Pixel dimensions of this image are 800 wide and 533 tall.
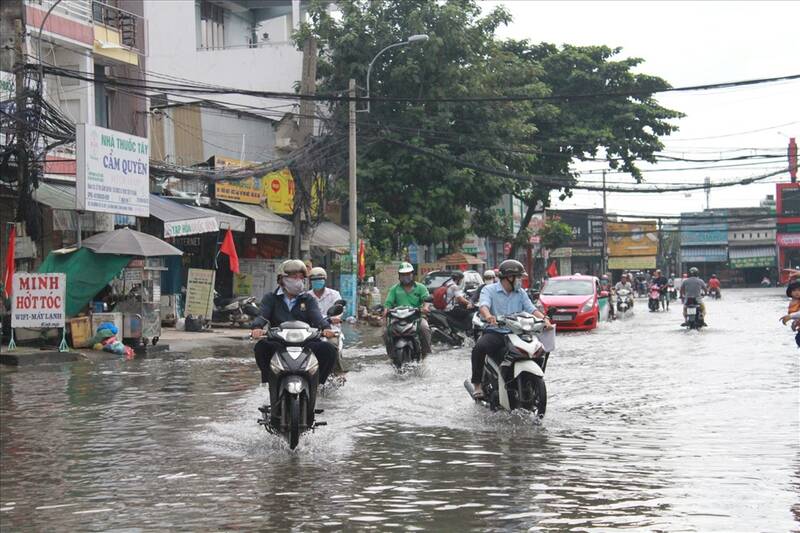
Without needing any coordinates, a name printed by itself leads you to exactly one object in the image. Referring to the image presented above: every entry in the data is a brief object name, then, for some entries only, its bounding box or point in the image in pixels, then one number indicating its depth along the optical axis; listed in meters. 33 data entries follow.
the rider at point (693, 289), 27.41
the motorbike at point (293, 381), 8.34
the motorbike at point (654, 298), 43.38
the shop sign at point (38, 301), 18.59
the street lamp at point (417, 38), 28.65
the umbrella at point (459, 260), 41.66
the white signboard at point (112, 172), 20.30
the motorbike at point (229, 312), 28.78
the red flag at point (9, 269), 19.62
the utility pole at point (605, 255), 78.25
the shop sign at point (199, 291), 26.55
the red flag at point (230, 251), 28.03
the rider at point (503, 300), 10.53
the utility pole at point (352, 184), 29.27
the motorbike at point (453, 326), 21.66
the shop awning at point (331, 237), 35.19
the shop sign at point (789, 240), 82.19
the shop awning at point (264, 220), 31.03
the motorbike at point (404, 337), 14.82
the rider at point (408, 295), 14.95
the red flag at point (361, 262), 33.75
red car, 28.19
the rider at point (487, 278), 20.75
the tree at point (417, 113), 36.31
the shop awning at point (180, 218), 25.20
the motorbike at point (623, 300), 40.22
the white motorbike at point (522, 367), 9.92
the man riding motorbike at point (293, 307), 9.05
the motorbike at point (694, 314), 27.36
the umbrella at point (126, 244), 20.06
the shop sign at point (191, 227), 25.09
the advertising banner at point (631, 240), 89.31
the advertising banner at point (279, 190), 33.31
